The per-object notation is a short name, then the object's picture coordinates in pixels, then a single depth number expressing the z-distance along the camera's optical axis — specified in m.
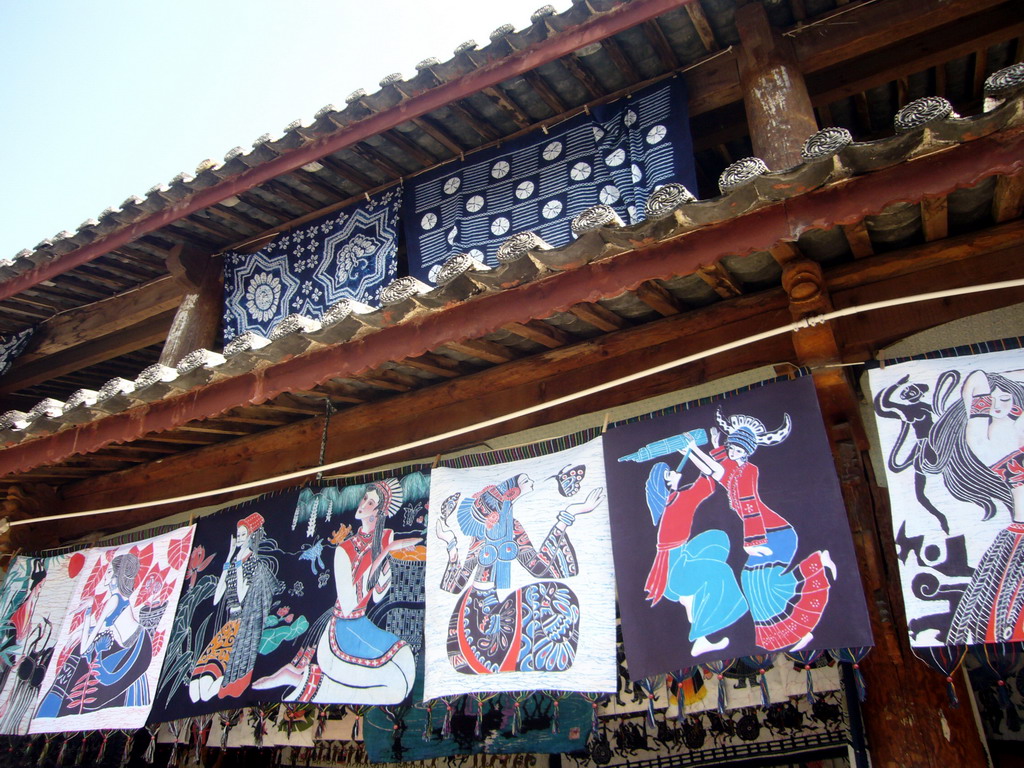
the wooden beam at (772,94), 4.14
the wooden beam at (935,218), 3.05
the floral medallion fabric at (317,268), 5.82
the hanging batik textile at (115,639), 4.74
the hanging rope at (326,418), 4.93
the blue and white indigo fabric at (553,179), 4.77
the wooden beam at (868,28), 4.36
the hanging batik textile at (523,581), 3.46
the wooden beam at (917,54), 4.45
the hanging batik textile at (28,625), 5.28
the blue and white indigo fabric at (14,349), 7.73
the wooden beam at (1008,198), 2.91
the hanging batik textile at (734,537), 2.97
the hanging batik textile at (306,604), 4.09
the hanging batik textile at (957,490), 2.70
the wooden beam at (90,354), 7.50
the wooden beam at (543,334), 3.90
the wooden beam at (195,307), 6.17
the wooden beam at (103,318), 7.04
